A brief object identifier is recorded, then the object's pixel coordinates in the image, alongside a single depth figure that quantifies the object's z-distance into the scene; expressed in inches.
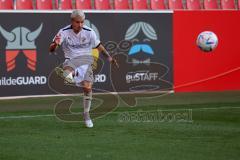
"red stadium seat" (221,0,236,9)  866.1
